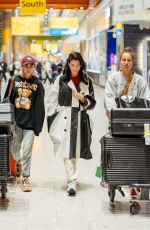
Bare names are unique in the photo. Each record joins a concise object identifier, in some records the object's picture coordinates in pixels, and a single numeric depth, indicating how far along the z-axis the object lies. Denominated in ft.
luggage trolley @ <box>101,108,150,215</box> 16.83
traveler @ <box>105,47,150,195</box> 18.35
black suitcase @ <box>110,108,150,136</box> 16.78
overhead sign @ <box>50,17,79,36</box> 112.78
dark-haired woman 20.26
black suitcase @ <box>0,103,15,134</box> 17.66
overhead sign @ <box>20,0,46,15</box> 61.67
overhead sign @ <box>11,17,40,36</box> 111.86
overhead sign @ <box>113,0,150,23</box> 48.06
